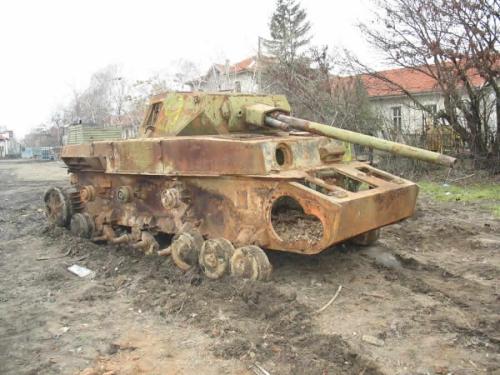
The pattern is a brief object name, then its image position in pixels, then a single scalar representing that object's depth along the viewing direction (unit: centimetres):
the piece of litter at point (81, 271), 684
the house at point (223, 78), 3200
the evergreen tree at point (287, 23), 2990
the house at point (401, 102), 1566
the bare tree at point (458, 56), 1334
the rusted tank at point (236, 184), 569
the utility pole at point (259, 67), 2295
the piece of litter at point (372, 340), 428
